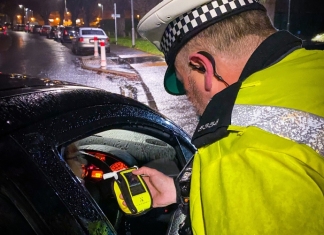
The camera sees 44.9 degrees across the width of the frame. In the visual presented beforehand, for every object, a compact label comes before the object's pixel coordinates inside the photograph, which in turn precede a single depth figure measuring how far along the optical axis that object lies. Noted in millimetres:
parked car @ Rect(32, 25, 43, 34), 52944
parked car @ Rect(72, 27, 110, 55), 21516
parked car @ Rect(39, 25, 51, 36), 46622
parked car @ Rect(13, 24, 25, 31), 75162
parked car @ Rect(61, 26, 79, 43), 30658
